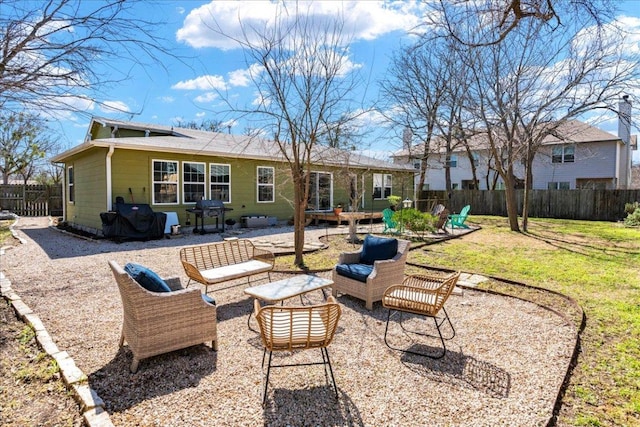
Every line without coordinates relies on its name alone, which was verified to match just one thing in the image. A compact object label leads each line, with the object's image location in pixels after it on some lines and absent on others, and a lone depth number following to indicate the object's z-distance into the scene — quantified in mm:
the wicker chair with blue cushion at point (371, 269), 4652
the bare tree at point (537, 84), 11047
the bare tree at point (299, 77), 6418
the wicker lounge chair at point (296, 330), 2684
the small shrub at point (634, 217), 14961
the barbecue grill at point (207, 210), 11094
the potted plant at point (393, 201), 14555
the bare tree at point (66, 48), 2680
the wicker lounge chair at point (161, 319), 2982
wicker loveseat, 4584
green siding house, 10578
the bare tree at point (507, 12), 4133
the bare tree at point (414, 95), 17828
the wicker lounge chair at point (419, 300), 3582
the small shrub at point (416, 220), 11053
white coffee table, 4004
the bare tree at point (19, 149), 22547
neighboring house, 22250
